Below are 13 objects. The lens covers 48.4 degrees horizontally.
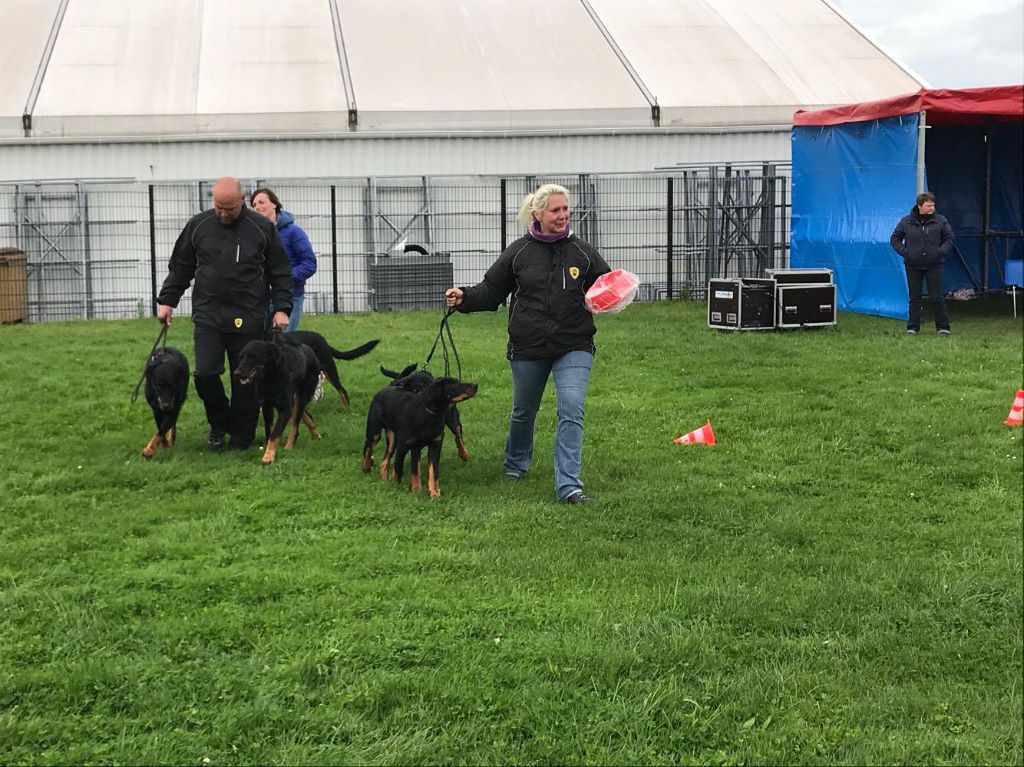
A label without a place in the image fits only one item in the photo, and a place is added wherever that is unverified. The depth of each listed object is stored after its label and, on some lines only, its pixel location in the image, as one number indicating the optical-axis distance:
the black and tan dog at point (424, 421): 6.73
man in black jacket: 7.58
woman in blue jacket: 9.20
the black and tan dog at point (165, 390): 7.79
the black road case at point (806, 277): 14.48
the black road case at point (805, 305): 13.82
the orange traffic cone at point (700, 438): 7.87
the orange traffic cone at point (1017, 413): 8.05
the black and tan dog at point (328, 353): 8.96
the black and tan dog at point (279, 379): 7.54
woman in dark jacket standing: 13.06
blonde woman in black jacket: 6.51
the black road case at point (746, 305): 13.78
